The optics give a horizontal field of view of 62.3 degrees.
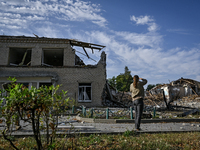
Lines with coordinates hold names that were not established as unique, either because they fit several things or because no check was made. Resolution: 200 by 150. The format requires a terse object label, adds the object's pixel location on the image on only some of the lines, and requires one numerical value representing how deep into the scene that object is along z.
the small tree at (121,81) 44.56
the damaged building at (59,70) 18.48
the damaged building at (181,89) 27.30
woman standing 6.04
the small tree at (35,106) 2.91
